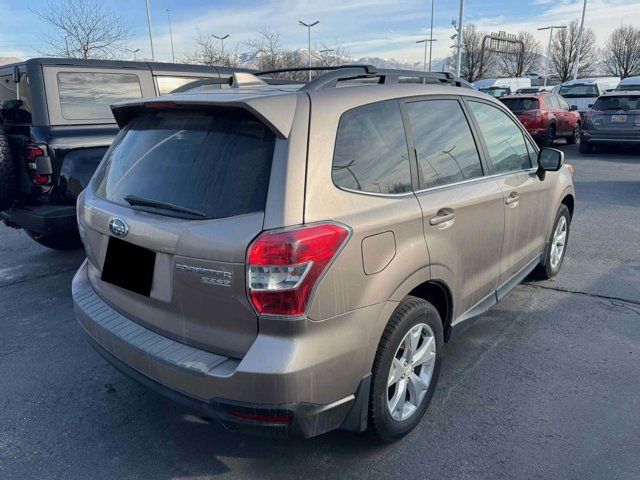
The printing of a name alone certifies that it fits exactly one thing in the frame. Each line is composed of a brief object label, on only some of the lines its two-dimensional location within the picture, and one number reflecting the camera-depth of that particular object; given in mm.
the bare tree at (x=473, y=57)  57125
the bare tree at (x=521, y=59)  60031
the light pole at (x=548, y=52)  52312
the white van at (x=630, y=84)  20047
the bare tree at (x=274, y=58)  36250
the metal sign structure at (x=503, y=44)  58438
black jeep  4539
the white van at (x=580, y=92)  21281
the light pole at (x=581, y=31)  39812
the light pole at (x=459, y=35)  28308
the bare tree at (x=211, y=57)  34500
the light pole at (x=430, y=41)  51244
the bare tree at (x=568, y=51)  53562
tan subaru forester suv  1934
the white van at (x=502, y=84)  26391
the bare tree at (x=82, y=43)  17812
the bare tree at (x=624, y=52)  52062
